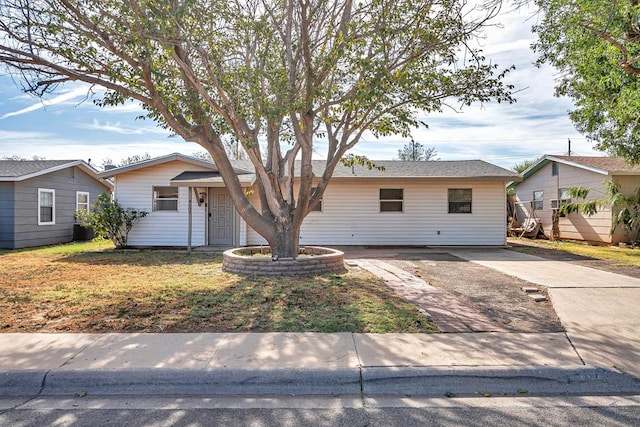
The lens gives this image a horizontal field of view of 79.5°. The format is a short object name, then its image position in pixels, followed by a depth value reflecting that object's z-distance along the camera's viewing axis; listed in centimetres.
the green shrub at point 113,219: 1350
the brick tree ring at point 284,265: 795
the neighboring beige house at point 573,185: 1437
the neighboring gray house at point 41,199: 1367
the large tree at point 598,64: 822
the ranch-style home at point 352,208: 1435
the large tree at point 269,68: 679
